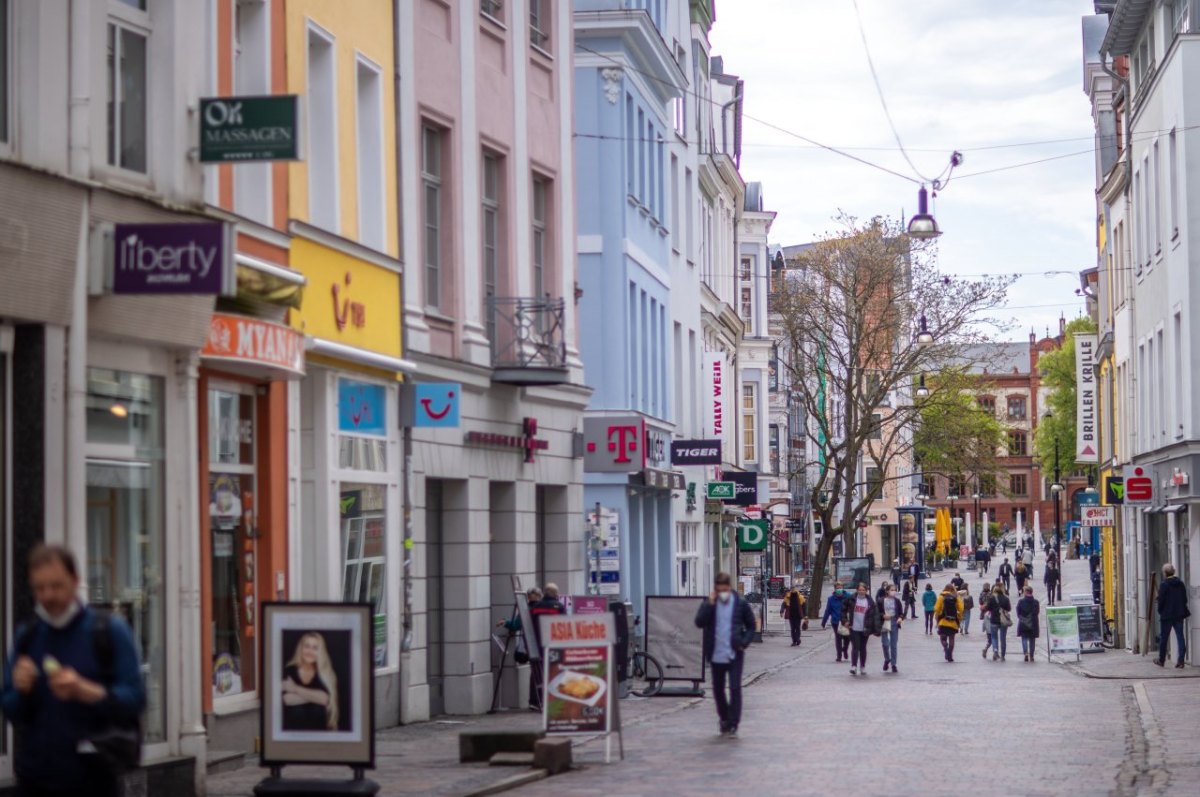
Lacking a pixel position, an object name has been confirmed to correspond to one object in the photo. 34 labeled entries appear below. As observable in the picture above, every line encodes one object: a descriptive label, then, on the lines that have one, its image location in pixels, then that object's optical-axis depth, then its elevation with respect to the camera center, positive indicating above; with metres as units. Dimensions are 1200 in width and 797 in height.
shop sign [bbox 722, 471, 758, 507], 50.47 +0.91
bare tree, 63.12 +6.28
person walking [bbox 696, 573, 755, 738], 21.45 -1.22
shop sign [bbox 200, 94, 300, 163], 14.47 +2.89
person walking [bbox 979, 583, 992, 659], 44.66 -2.16
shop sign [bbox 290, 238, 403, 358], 19.73 +2.33
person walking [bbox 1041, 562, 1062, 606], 73.12 -2.07
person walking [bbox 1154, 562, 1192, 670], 35.34 -1.51
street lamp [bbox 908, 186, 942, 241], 30.50 +4.57
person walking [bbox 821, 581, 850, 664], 43.31 -2.04
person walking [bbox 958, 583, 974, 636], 58.28 -2.67
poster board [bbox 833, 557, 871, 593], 65.62 -1.52
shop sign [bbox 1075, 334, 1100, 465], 53.84 +3.07
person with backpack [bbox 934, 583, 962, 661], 42.75 -2.01
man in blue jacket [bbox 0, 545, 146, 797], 8.36 -0.71
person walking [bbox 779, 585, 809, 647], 50.75 -2.21
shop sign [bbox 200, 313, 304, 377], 16.12 +1.50
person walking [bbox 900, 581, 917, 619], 71.38 -2.77
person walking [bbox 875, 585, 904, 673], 38.81 -2.11
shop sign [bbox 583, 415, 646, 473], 34.41 +1.37
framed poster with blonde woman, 13.95 -1.03
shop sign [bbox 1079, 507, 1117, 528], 48.22 +0.06
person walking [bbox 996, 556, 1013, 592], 81.48 -2.13
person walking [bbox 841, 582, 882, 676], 37.19 -1.95
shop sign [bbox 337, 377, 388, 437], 21.09 +1.27
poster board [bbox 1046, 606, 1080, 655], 41.97 -2.25
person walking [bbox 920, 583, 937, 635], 58.94 -2.32
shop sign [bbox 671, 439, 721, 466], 40.19 +1.42
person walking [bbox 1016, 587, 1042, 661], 43.25 -2.14
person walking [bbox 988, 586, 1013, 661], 43.94 -2.12
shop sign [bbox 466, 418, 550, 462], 26.39 +1.13
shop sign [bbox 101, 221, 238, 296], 13.43 +1.80
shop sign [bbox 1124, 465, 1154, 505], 40.03 +0.58
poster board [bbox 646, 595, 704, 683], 27.83 -1.53
